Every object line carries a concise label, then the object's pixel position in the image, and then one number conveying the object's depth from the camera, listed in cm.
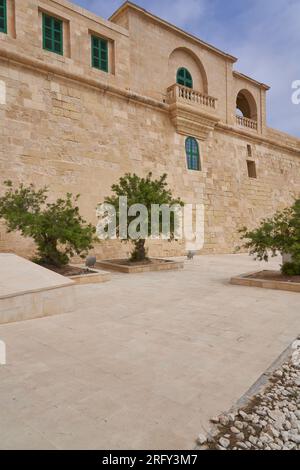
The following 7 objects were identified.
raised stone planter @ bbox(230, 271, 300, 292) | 606
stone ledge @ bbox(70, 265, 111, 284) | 693
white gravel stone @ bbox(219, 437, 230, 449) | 173
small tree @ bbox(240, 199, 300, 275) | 658
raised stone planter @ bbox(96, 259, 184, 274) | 889
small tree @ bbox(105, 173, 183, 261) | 884
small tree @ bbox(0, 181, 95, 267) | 706
